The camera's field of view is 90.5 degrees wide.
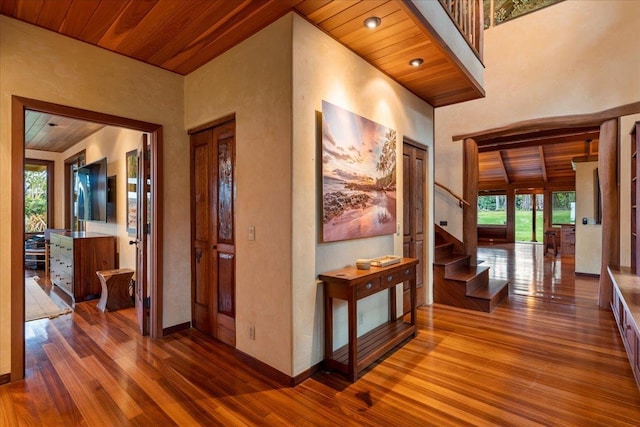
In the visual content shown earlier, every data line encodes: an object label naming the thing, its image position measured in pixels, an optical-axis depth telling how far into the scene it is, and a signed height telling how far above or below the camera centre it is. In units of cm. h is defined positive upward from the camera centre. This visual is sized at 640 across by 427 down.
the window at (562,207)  1125 +12
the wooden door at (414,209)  399 +3
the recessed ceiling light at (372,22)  241 +147
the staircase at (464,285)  421 -106
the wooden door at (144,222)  331 -9
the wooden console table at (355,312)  243 -82
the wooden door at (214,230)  304 -18
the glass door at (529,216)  1233 -22
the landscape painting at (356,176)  265 +33
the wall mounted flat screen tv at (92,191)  521 +40
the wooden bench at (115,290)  408 -100
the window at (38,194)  734 +47
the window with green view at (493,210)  1288 +4
